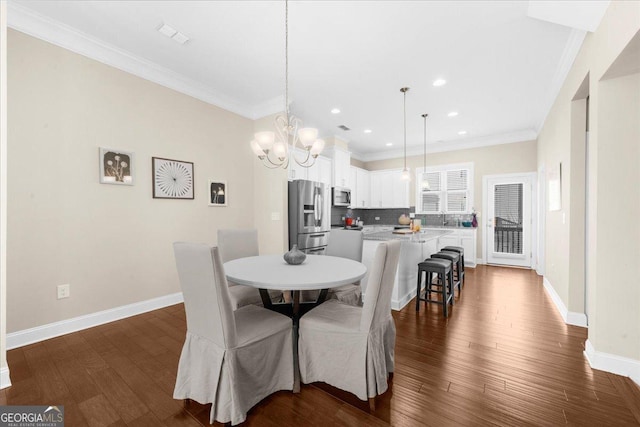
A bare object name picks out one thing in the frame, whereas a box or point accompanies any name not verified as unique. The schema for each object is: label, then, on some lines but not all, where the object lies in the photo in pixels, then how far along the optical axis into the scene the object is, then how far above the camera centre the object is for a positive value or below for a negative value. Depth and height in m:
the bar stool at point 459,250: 4.17 -0.61
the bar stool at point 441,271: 3.08 -0.72
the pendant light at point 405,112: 3.67 +1.62
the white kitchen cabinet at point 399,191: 6.91 +0.49
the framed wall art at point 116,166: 2.81 +0.47
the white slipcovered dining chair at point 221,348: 1.46 -0.81
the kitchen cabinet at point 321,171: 5.12 +0.77
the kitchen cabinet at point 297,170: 4.50 +0.70
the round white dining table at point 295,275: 1.62 -0.43
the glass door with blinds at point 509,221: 5.64 -0.23
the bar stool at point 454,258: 3.61 -0.64
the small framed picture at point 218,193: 3.80 +0.25
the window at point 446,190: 6.25 +0.48
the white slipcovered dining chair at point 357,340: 1.61 -0.81
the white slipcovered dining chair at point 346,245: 2.85 -0.37
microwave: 5.82 +0.31
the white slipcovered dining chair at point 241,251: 2.37 -0.44
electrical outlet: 2.57 -0.76
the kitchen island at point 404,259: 3.24 -0.63
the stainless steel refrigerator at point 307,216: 4.21 -0.09
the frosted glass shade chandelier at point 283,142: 2.14 +0.57
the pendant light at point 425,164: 5.95 +1.15
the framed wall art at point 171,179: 3.22 +0.40
